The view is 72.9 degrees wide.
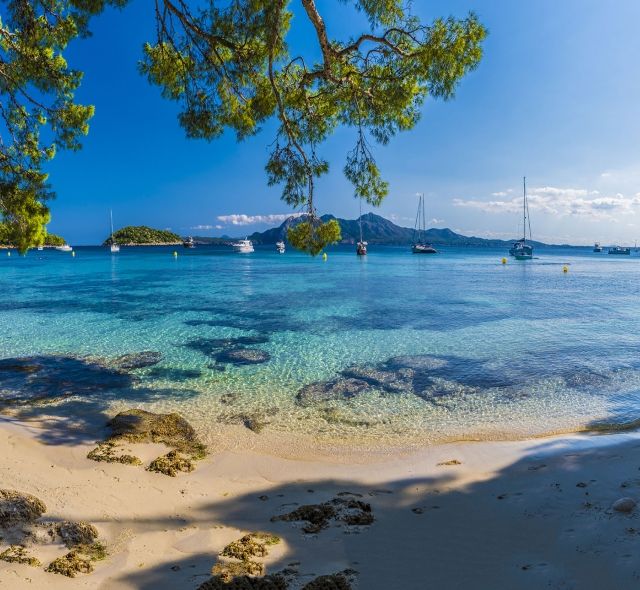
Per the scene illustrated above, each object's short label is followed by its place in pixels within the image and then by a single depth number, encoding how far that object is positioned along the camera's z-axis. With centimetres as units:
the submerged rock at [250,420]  797
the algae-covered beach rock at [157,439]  607
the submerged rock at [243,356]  1255
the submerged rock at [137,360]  1198
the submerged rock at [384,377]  1040
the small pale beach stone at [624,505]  444
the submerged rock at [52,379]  940
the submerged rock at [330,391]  948
